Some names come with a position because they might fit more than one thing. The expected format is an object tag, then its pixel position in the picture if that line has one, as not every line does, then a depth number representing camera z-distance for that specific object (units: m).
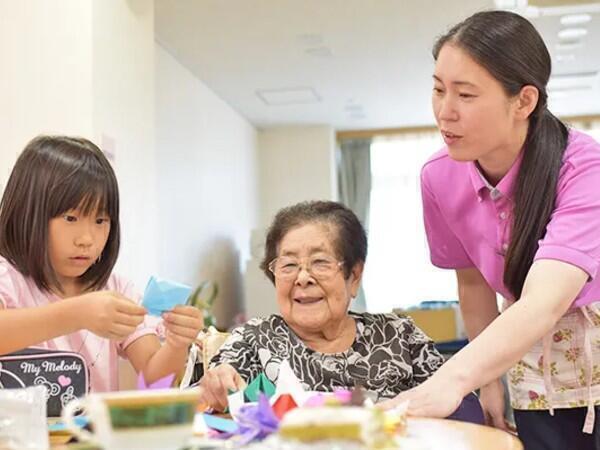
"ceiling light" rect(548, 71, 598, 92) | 6.26
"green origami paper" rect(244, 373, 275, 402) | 1.15
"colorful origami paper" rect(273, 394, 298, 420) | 0.88
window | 8.15
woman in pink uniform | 1.16
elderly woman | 1.45
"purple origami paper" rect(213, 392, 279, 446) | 0.82
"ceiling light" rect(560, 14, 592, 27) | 4.70
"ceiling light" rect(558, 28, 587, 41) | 5.04
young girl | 1.39
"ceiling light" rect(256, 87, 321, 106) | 6.44
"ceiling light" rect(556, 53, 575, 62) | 5.65
